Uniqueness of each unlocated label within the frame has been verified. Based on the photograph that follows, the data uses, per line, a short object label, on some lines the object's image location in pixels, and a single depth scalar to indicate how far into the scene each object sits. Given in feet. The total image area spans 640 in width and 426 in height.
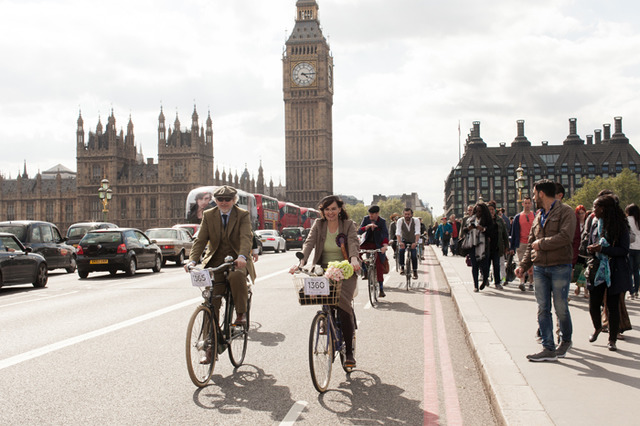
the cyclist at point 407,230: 48.32
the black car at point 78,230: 85.46
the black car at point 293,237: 144.97
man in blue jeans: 20.81
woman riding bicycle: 19.69
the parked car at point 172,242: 78.69
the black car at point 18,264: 48.43
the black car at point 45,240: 62.69
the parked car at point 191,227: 100.14
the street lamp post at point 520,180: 102.59
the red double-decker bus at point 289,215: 192.13
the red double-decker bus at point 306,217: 221.25
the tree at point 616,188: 319.88
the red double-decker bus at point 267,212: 157.38
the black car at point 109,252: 61.87
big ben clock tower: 393.09
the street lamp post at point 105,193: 128.43
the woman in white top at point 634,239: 32.81
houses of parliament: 335.67
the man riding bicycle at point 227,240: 20.79
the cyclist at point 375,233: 36.69
